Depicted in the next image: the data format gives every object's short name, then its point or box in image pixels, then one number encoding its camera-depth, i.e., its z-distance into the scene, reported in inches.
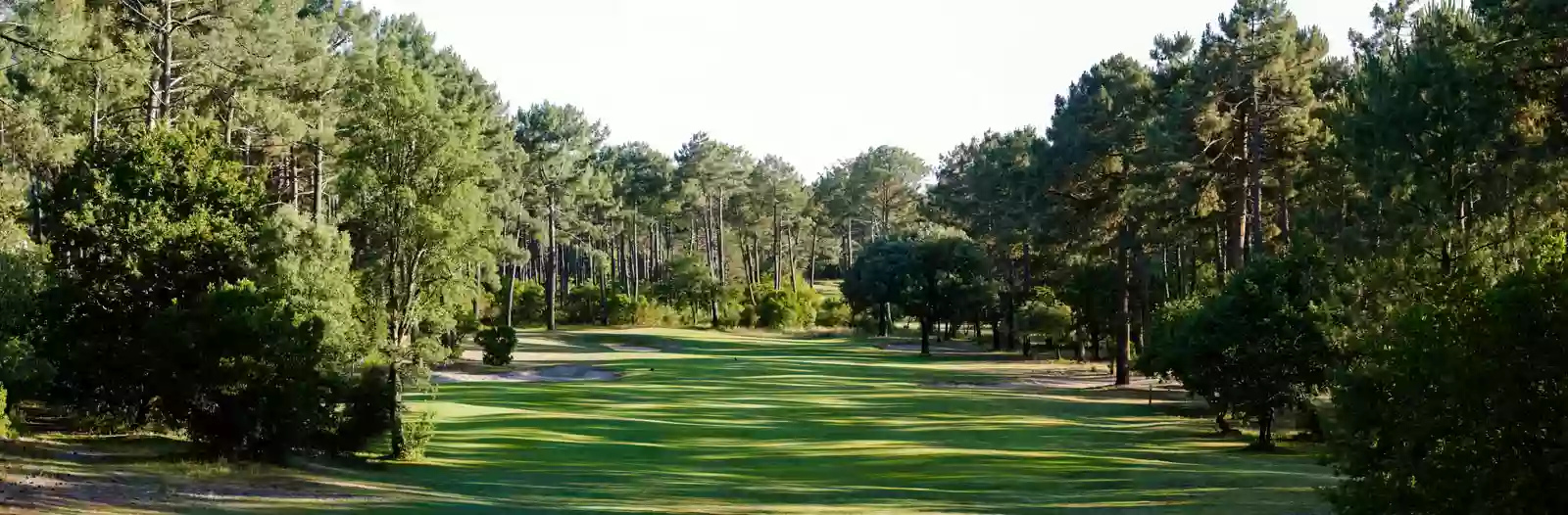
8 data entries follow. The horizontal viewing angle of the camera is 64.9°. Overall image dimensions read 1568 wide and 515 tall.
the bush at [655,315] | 3649.1
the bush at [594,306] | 3624.5
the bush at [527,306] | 3703.2
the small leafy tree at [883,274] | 3144.7
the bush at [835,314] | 4052.7
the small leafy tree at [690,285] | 3954.2
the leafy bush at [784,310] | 3826.3
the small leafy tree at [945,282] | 2999.5
